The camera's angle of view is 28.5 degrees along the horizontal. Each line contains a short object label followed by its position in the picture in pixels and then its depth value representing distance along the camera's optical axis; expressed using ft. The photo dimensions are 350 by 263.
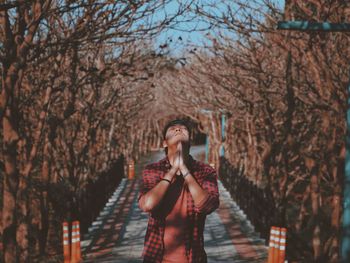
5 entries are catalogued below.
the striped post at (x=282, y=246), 36.32
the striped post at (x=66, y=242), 39.99
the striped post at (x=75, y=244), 40.65
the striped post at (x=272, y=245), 36.99
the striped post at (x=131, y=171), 118.42
